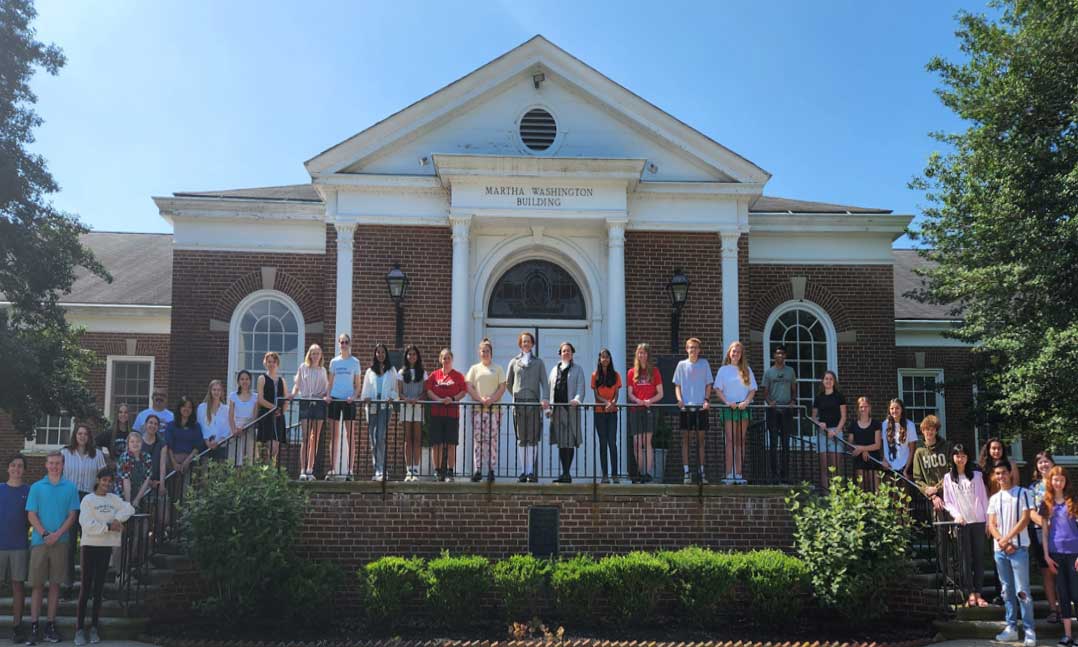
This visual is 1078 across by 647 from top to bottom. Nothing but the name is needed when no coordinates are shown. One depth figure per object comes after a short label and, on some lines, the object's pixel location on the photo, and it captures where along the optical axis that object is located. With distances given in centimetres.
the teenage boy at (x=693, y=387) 1243
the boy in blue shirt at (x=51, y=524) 1009
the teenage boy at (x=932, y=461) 1155
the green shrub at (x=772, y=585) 1095
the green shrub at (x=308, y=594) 1061
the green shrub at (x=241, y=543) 1048
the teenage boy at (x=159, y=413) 1220
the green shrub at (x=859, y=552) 1076
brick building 1528
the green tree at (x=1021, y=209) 1469
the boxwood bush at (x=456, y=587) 1073
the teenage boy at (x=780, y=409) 1265
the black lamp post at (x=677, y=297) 1510
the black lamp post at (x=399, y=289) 1492
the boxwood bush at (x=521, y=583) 1086
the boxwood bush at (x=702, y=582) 1085
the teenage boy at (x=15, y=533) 1014
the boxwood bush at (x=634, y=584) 1082
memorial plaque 1204
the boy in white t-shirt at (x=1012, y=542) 1026
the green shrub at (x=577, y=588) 1079
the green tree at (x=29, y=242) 1589
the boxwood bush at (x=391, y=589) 1073
